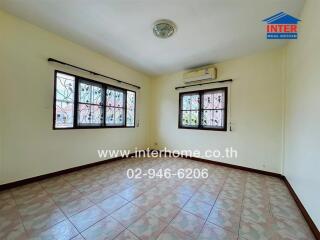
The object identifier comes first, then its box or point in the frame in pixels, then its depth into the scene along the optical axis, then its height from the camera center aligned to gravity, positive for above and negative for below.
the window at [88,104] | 2.77 +0.34
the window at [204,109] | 3.55 +0.31
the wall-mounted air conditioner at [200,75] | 3.57 +1.22
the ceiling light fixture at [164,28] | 2.24 +1.53
